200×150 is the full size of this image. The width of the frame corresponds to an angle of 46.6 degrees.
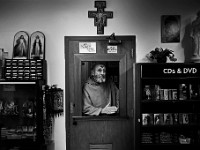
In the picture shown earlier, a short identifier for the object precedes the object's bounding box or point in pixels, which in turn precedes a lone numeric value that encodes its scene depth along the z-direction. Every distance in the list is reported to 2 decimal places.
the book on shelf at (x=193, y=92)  3.16
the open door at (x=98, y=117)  3.40
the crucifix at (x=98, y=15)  3.40
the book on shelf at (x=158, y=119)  3.15
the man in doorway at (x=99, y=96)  3.45
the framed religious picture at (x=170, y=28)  3.47
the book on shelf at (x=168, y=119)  3.17
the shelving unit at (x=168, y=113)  3.08
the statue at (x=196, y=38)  3.25
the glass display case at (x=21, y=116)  3.01
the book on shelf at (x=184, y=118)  3.18
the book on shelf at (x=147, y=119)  3.12
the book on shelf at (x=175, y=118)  3.18
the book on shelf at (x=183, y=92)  3.18
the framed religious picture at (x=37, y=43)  3.39
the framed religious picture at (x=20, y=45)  3.38
